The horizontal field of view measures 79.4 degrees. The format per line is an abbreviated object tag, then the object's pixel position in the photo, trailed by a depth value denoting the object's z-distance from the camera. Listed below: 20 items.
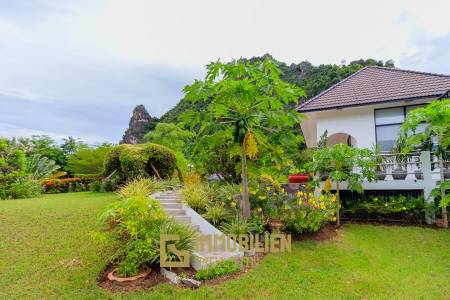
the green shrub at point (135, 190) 7.33
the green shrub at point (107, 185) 13.34
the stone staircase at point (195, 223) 5.07
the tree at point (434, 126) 6.58
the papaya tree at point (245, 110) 5.85
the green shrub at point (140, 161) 10.98
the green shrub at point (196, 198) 7.18
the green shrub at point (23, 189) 13.01
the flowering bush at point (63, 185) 16.02
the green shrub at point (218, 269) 4.70
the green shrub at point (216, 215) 6.67
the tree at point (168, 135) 24.78
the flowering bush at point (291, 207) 6.67
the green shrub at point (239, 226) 6.11
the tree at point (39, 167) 17.12
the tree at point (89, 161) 16.05
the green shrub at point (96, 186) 13.95
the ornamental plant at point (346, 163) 7.90
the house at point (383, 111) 8.62
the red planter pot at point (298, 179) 9.46
